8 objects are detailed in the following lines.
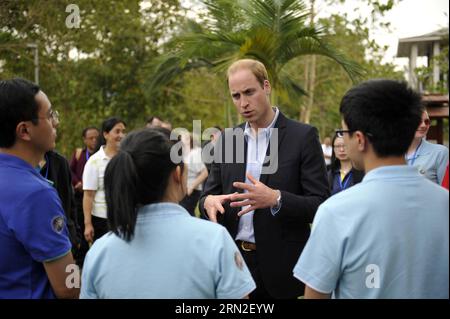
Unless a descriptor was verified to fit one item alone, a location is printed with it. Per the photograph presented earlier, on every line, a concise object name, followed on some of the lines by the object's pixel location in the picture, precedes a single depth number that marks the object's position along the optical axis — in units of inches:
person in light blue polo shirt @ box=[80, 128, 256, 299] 84.6
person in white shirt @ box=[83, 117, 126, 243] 249.3
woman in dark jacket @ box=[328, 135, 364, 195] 263.9
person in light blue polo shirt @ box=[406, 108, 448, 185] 178.2
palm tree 368.8
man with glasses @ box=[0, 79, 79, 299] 95.5
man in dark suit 133.5
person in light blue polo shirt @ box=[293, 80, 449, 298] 80.3
